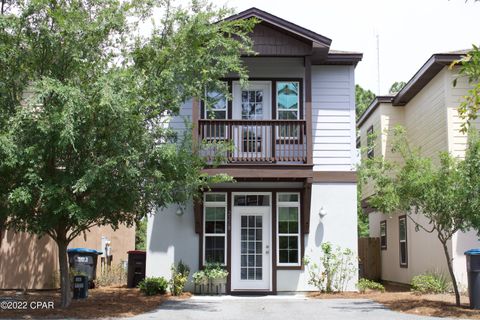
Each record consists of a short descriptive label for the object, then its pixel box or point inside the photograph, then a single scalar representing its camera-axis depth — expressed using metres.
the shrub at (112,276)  17.99
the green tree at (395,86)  46.97
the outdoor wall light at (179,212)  15.74
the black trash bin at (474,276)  11.68
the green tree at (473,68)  5.36
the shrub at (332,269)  15.41
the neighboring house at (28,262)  15.71
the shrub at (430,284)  15.09
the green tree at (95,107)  9.91
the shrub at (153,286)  14.90
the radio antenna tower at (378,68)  26.24
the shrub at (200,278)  15.07
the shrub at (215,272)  15.01
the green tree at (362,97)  42.25
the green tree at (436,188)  11.52
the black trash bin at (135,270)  16.64
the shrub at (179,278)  15.02
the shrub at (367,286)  15.50
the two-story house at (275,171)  15.15
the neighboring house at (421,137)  15.81
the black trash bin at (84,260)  15.95
